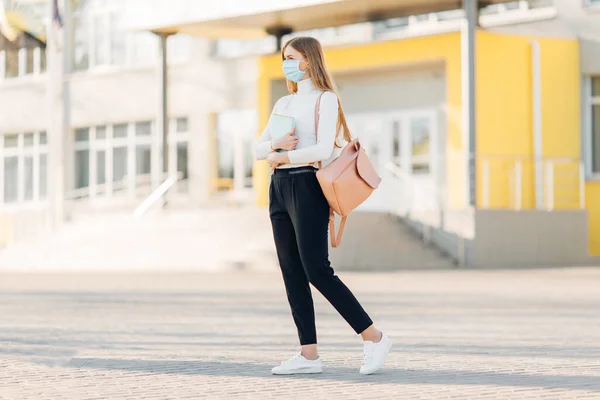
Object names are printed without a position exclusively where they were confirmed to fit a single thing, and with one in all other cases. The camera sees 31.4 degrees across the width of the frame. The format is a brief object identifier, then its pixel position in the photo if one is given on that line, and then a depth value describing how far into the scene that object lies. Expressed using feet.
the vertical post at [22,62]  114.83
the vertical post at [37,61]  113.39
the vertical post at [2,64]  116.26
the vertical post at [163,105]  75.05
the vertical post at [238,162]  95.45
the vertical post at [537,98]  73.00
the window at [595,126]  77.41
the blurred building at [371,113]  66.80
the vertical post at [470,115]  63.16
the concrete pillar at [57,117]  106.22
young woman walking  17.15
